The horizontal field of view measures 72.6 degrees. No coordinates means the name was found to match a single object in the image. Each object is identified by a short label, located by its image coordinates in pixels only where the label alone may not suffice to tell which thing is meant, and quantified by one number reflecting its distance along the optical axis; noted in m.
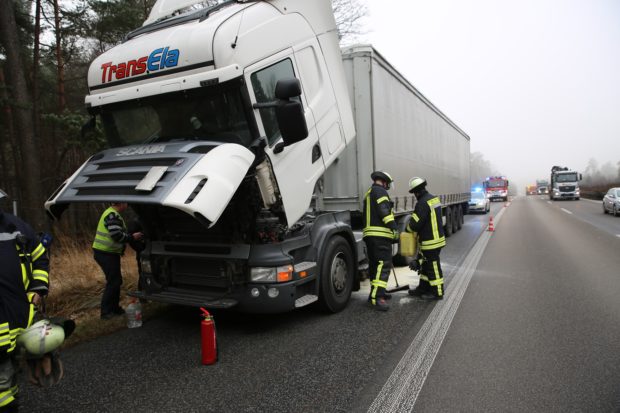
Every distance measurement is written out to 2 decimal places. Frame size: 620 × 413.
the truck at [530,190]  74.05
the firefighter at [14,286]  2.52
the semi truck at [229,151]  3.68
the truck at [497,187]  42.72
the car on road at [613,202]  18.82
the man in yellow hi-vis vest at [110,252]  5.18
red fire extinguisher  3.78
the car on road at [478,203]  24.33
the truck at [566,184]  37.06
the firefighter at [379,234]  5.39
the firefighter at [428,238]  5.75
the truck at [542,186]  63.16
